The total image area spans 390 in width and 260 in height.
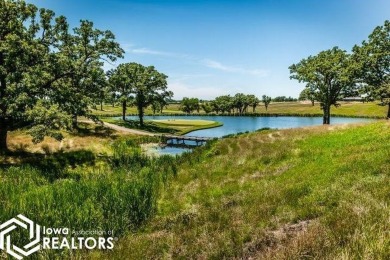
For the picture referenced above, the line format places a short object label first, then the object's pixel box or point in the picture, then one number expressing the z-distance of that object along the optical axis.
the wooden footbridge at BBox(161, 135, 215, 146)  60.47
